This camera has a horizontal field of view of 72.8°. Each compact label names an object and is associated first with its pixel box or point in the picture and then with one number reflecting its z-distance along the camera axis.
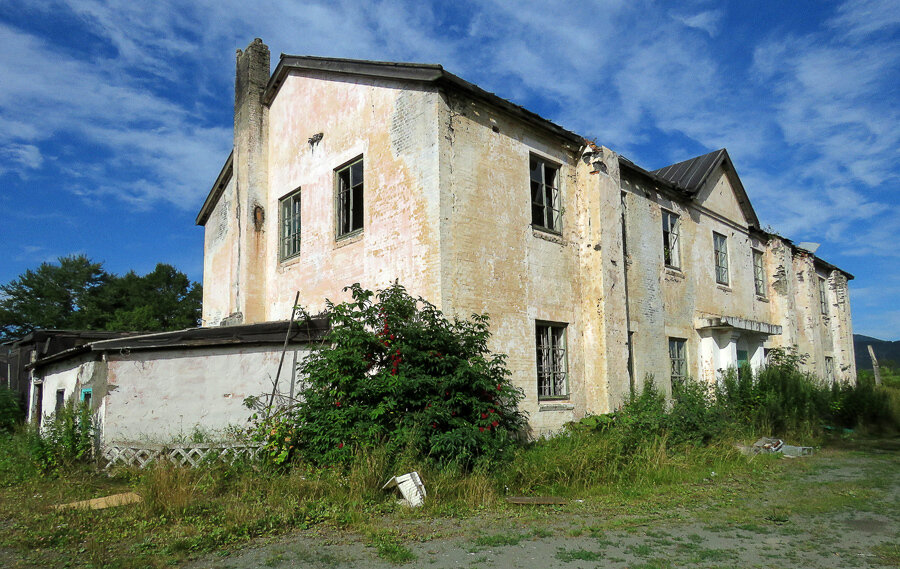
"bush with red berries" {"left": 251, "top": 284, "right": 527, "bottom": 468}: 8.23
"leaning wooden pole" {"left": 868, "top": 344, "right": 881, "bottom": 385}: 27.55
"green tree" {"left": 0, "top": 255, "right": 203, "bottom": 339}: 43.81
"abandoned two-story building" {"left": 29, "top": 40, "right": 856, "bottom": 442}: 10.37
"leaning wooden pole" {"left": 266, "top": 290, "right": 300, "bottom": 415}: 9.73
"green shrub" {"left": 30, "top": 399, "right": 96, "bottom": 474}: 9.28
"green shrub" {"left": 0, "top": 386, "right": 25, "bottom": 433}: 15.37
